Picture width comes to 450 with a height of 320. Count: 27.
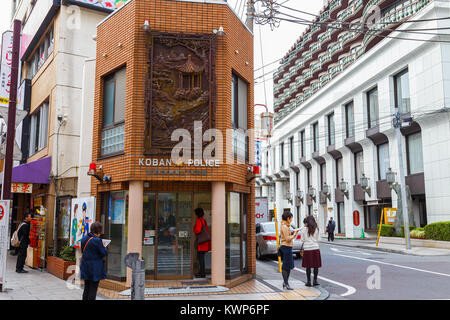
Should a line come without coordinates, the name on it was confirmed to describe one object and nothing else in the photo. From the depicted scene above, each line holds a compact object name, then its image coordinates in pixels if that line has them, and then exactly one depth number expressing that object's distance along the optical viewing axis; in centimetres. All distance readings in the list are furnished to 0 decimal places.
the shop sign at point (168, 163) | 1030
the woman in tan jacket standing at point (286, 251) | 1017
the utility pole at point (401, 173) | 2258
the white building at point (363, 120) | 2509
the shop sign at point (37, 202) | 1709
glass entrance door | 1062
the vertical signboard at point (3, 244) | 972
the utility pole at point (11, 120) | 1038
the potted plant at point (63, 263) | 1190
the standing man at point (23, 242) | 1305
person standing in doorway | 1052
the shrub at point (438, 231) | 2177
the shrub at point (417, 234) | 2376
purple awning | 1470
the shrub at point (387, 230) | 2711
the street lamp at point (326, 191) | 4081
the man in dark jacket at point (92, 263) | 746
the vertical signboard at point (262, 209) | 2144
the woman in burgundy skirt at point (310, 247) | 1049
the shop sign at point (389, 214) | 2650
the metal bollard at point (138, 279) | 629
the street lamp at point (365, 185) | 3269
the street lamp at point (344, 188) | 3662
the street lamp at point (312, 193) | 4459
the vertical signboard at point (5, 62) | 1522
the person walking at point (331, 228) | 3064
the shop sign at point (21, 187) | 1580
